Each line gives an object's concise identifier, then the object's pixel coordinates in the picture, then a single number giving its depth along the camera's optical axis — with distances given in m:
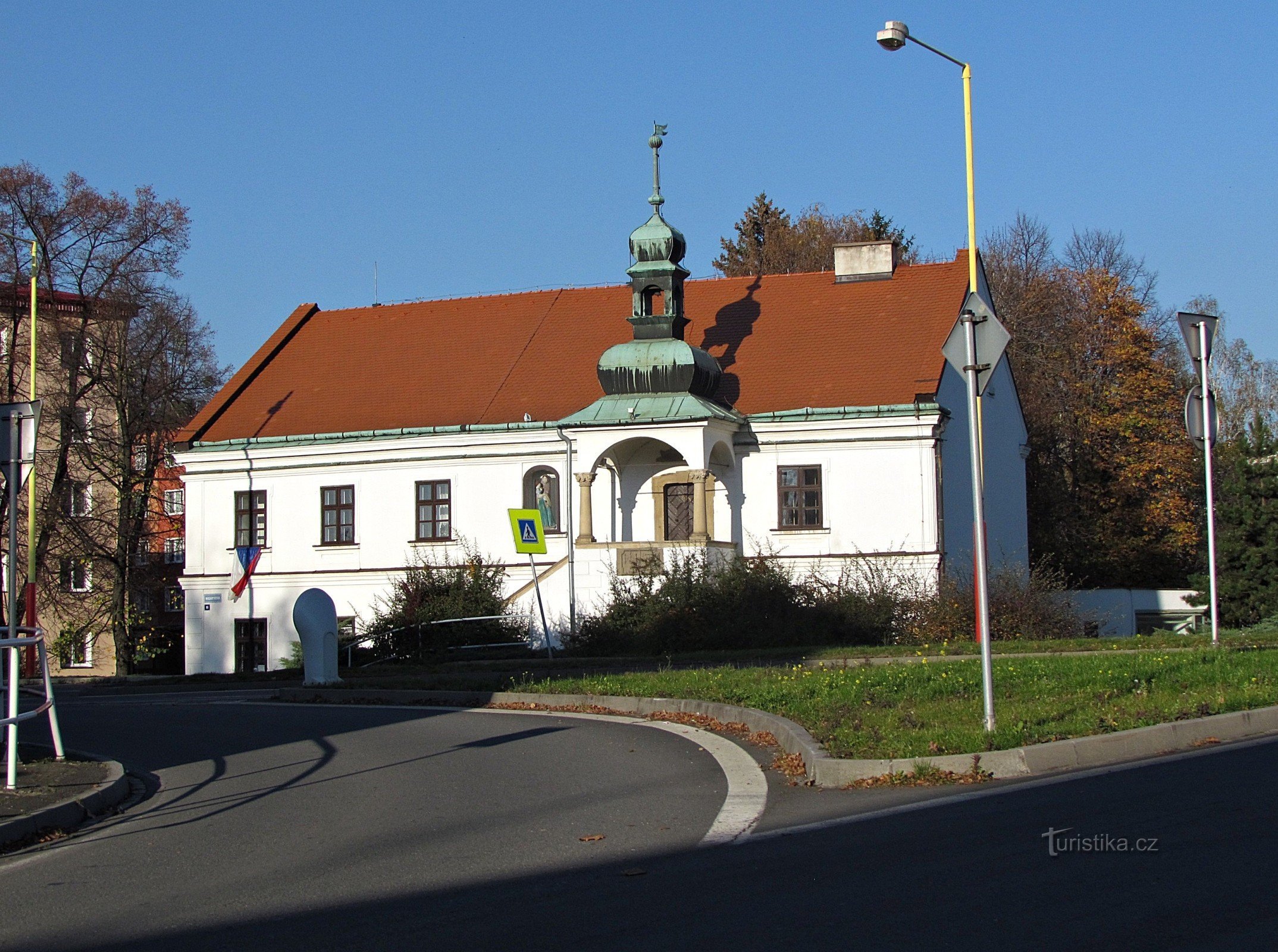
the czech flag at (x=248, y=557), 31.84
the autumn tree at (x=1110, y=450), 45.06
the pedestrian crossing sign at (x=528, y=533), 28.47
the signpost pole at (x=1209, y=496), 19.00
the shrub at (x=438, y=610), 32.16
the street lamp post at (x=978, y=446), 12.31
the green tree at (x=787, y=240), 65.12
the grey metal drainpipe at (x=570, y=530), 32.91
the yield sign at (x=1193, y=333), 19.62
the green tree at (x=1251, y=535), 34.19
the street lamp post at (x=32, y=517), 17.80
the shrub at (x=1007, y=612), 27.48
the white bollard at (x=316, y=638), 24.72
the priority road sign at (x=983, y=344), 12.75
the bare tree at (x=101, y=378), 42.84
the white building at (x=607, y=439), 34.12
